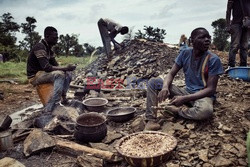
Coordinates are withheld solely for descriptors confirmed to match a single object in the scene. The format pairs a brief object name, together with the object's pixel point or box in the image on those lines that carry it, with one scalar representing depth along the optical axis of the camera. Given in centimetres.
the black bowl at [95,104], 509
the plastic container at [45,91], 504
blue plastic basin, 521
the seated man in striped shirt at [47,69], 486
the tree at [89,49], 1917
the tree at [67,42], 2453
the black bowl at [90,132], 347
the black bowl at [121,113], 429
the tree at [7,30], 2238
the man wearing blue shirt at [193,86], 331
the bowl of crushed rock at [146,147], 259
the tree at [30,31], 2486
